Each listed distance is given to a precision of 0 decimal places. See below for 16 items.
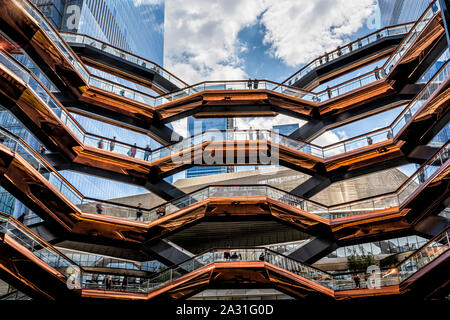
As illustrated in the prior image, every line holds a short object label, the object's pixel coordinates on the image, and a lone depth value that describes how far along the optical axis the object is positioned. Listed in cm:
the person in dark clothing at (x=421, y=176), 1914
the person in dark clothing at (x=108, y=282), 1908
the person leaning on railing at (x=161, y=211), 2184
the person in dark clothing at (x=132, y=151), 2348
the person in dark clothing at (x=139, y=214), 2188
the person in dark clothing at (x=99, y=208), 2117
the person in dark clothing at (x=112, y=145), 2308
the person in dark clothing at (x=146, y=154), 2382
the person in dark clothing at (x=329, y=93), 2559
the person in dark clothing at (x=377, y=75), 2425
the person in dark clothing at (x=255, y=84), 2597
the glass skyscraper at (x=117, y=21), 5228
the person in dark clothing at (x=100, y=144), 2283
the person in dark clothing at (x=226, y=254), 1956
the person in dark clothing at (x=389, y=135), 2217
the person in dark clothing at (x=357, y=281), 1939
